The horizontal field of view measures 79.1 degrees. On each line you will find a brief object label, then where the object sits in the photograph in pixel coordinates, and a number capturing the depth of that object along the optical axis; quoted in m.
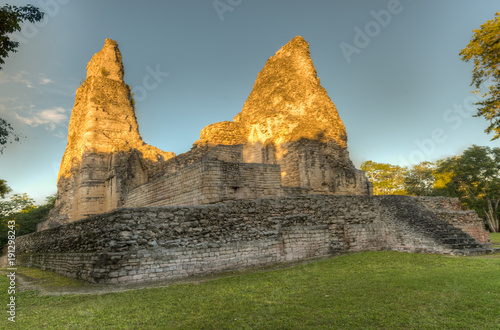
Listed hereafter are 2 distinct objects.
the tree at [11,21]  7.61
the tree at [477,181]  29.84
